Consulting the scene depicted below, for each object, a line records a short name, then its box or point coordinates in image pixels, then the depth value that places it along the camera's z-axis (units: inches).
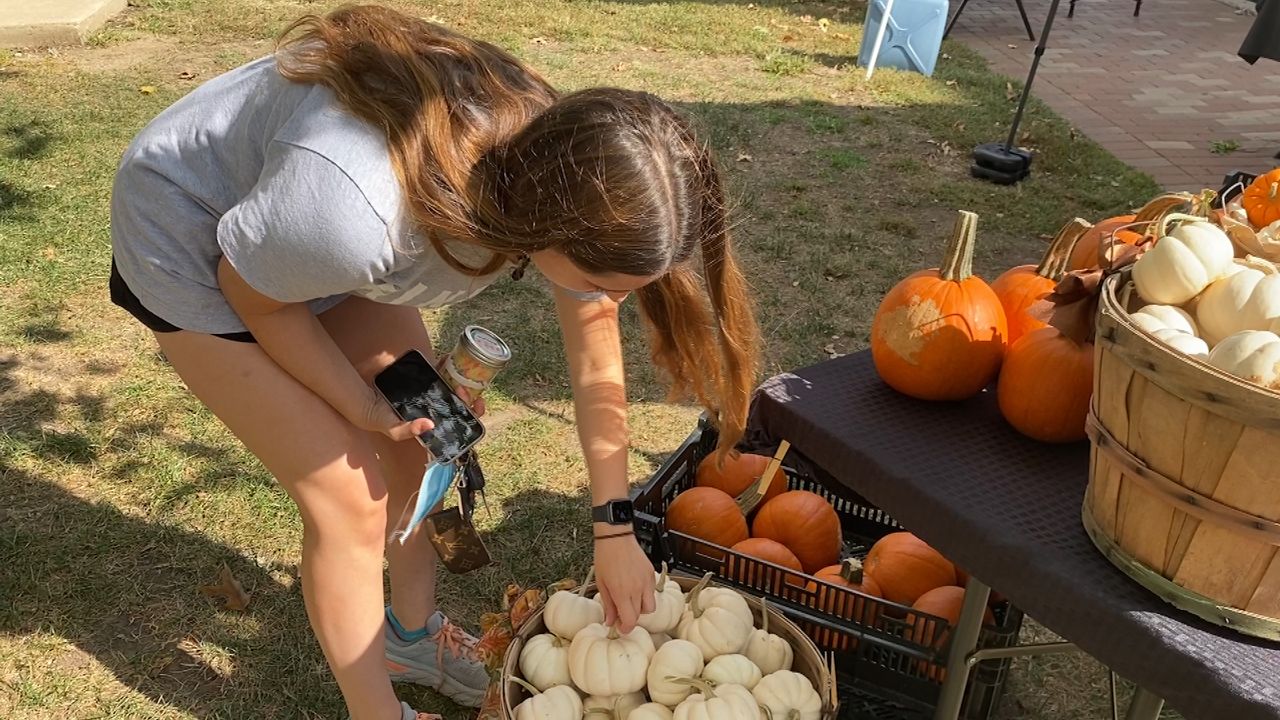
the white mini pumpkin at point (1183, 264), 49.7
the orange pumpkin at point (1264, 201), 61.7
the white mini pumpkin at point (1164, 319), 48.1
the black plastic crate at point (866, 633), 76.0
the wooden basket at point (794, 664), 67.3
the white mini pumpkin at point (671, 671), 67.5
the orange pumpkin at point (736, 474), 94.3
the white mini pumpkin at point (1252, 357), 42.9
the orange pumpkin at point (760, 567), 81.8
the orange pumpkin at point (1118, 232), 61.8
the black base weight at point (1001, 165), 210.2
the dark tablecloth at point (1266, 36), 203.8
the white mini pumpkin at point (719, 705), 63.9
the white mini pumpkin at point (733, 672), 68.3
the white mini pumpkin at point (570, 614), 72.2
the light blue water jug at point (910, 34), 275.1
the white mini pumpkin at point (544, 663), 69.7
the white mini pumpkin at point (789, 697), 66.4
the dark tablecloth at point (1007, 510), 47.6
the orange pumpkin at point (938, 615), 74.4
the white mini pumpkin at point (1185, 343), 46.2
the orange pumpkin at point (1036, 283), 71.6
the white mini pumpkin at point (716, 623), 70.7
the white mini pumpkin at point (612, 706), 68.1
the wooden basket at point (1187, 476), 43.3
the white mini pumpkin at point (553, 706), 65.9
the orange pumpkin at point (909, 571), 83.7
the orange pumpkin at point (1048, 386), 60.3
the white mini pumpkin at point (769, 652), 71.2
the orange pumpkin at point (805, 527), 89.0
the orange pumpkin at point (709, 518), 87.6
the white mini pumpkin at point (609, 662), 67.7
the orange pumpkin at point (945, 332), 65.2
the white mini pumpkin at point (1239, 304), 46.8
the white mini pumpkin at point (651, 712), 66.2
